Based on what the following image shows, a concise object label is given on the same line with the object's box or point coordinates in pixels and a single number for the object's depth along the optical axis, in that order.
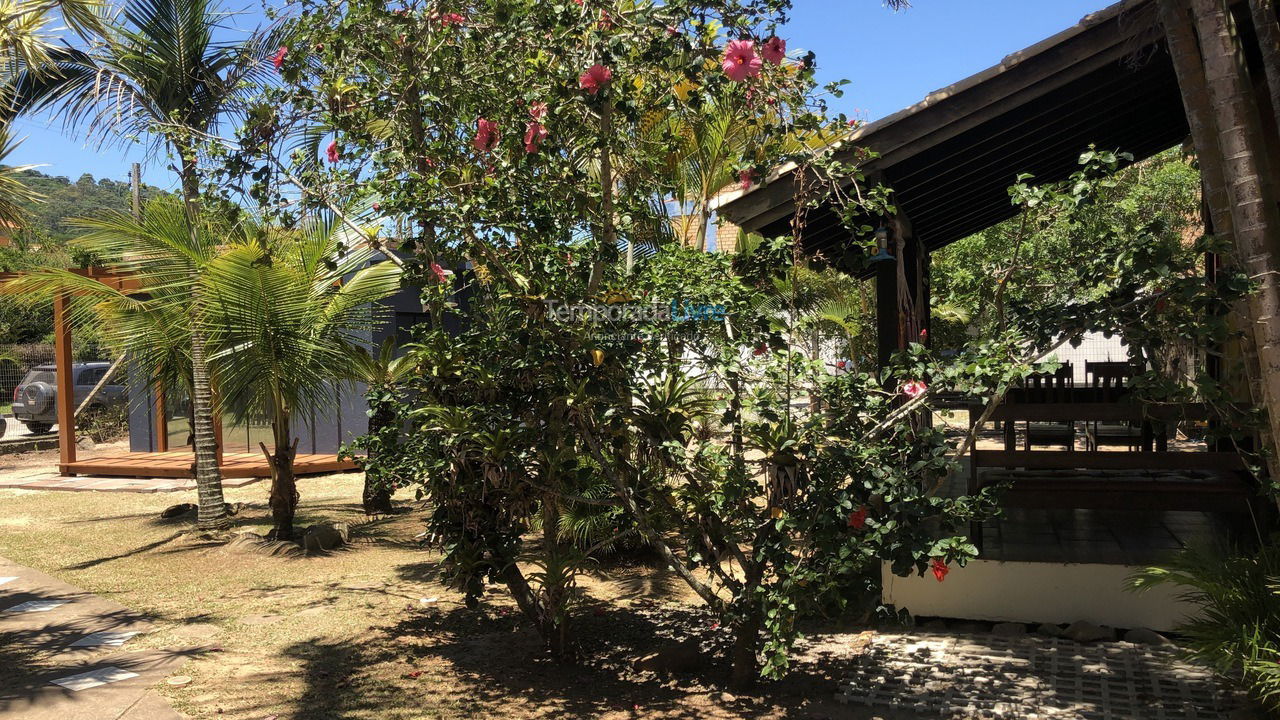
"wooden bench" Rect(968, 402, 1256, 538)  5.63
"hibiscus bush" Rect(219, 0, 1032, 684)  4.32
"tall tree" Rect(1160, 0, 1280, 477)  4.08
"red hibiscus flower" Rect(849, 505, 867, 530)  4.23
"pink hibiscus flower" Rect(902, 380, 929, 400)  4.25
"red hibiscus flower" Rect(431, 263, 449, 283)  5.00
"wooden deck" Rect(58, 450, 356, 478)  12.95
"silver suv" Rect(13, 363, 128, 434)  19.19
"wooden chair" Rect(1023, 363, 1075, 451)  6.35
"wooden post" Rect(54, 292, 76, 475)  13.21
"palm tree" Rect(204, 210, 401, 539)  7.59
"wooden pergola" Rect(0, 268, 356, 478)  12.95
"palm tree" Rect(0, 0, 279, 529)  8.12
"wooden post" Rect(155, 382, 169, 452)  14.56
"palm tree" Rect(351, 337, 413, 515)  9.69
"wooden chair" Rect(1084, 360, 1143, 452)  6.43
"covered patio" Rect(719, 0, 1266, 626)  5.55
